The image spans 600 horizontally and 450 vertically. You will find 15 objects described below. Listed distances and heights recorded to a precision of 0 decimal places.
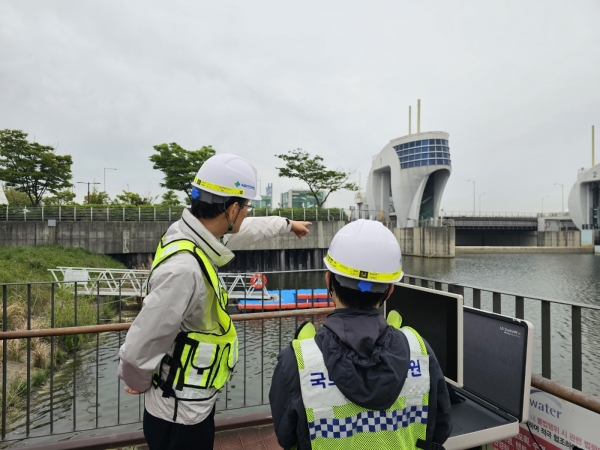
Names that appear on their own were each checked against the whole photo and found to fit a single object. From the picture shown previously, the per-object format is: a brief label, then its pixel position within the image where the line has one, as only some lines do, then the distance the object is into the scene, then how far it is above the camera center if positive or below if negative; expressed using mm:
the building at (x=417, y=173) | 48062 +7518
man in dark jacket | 1078 -478
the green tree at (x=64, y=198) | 35850 +2959
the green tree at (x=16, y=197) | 33875 +2786
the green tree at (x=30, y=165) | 24250 +4290
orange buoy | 13188 -2020
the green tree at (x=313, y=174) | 34719 +5288
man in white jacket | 1350 -393
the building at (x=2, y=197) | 30906 +2560
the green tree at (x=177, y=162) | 28000 +5109
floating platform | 12094 -2624
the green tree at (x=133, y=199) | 36156 +2851
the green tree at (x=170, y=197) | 36106 +3081
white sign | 1729 -1006
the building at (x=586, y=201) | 51375 +4137
